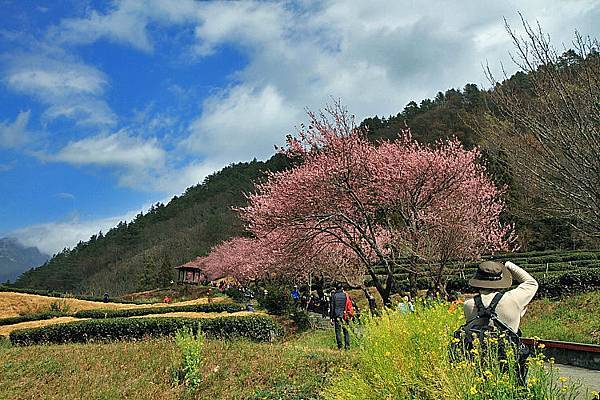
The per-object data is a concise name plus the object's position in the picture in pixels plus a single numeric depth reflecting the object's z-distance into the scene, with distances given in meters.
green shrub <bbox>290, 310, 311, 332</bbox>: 19.67
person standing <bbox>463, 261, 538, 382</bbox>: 3.96
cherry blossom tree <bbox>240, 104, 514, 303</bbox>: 15.02
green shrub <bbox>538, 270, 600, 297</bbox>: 17.75
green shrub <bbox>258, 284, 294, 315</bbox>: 20.86
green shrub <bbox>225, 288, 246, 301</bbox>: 35.19
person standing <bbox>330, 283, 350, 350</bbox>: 12.41
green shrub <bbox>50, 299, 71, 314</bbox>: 28.27
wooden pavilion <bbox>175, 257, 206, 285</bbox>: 65.94
